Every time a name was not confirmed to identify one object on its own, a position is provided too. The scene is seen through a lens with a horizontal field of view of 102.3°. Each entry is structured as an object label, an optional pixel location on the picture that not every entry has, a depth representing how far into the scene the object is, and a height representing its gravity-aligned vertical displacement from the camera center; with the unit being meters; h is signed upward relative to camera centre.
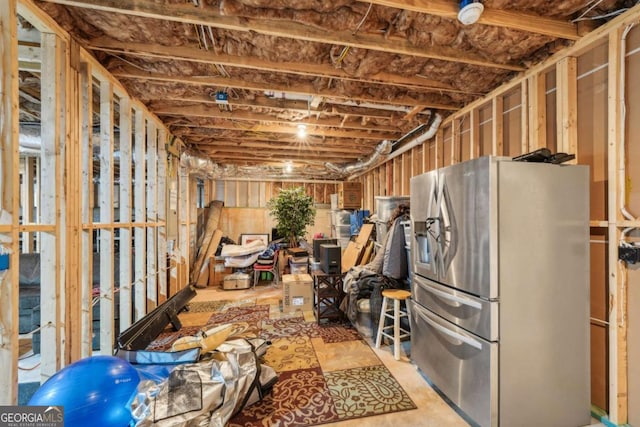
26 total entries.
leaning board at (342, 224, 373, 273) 4.48 -0.66
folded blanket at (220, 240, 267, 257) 5.30 -0.77
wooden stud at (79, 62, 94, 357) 2.13 +0.03
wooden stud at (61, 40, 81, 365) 1.90 +0.01
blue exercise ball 1.40 -1.02
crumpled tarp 1.53 -1.17
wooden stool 2.63 -1.10
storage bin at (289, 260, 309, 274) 4.99 -1.06
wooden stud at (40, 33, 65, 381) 1.79 +0.06
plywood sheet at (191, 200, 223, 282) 5.48 -0.48
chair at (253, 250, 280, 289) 5.41 -1.19
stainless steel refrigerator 1.64 -0.54
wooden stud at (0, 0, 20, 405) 1.46 +0.06
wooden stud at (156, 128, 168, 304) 3.71 +0.01
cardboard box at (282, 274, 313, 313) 3.93 -1.26
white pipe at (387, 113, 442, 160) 3.29 +1.05
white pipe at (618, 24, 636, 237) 1.72 +0.50
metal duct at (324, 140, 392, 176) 4.46 +1.04
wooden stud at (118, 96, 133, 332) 2.76 +0.09
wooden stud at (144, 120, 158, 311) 3.47 +0.04
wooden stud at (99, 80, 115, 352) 2.42 +0.01
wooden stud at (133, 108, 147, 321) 3.06 -0.01
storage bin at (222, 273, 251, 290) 5.14 -1.38
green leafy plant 5.57 +0.01
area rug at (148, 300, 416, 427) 1.93 -1.50
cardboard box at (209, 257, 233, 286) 5.44 -1.24
